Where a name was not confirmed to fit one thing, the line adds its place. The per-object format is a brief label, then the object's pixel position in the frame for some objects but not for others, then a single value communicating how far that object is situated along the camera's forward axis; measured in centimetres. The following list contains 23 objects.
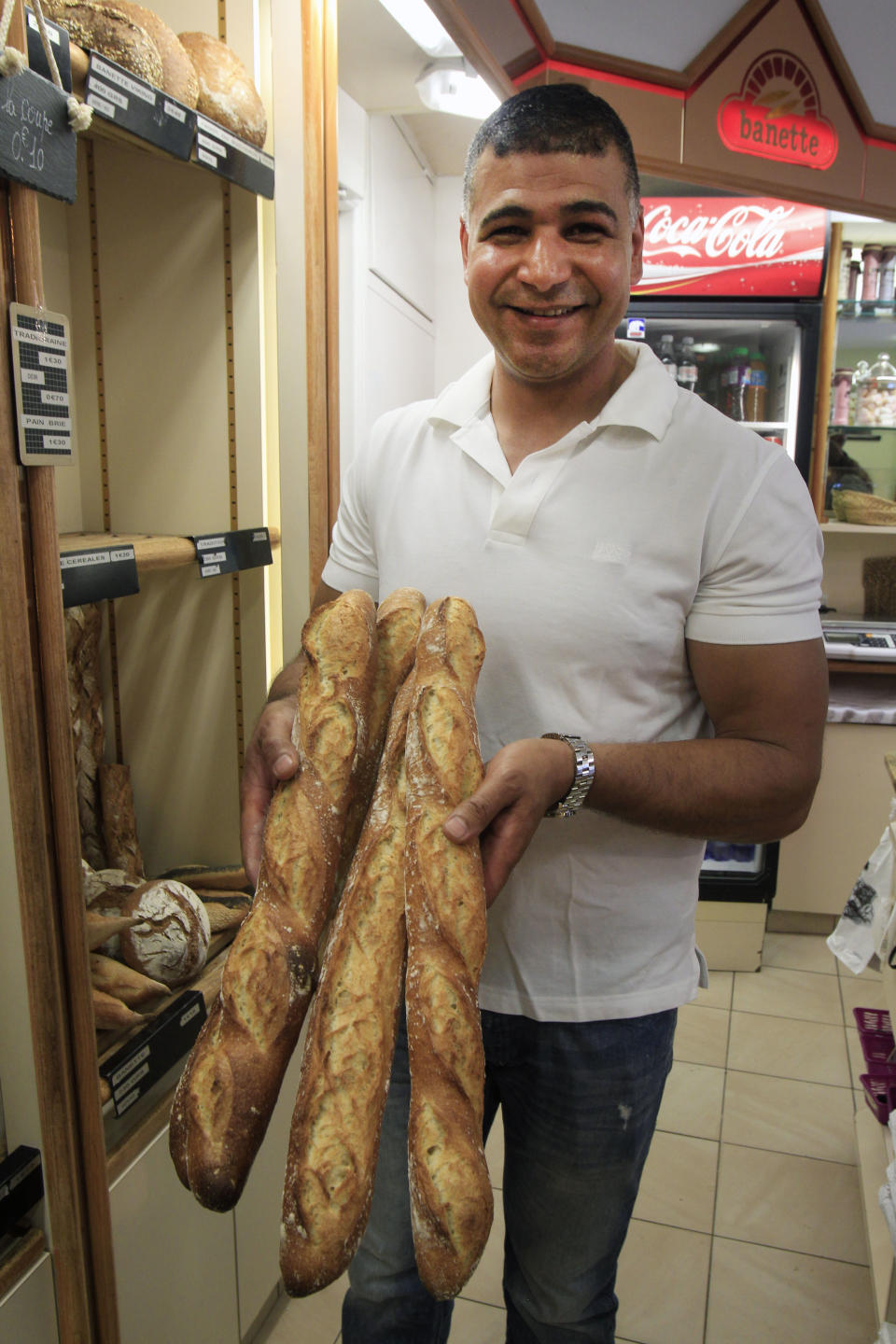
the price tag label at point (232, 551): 163
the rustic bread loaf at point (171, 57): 141
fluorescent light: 216
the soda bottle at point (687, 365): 359
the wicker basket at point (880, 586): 388
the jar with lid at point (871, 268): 357
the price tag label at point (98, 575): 126
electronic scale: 337
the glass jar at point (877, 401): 369
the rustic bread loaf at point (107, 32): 131
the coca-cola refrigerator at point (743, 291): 330
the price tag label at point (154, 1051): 135
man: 107
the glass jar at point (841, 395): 365
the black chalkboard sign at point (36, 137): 97
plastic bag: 218
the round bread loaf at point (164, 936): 154
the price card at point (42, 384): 103
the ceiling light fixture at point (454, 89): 257
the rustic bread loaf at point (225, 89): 155
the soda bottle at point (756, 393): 356
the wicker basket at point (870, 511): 359
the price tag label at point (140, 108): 121
